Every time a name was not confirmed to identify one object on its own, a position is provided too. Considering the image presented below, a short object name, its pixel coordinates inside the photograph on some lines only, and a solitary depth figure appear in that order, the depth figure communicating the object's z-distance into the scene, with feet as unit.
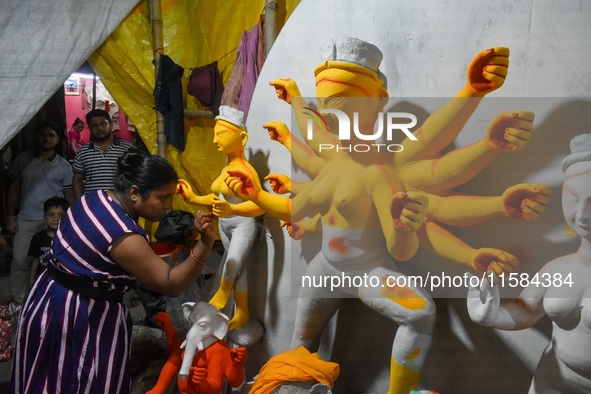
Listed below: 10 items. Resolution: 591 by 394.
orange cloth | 4.53
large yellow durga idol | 4.14
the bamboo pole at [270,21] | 6.91
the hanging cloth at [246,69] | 7.37
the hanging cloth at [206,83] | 8.64
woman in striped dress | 4.32
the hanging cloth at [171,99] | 8.33
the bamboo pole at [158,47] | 8.31
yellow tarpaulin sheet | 8.02
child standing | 7.04
